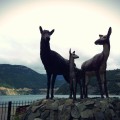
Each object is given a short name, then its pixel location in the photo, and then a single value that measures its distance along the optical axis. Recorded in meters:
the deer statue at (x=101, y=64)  8.11
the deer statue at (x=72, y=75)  7.89
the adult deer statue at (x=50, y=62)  7.92
